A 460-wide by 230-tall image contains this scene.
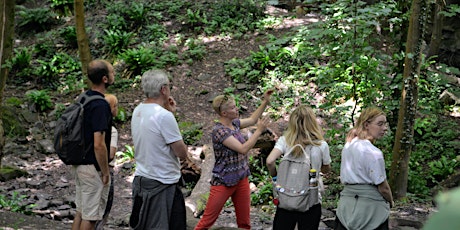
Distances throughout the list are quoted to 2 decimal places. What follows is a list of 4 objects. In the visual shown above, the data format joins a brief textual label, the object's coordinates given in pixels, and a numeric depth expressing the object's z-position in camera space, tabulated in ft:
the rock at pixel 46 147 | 41.68
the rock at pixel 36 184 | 35.63
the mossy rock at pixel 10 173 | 35.70
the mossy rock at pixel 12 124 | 43.29
